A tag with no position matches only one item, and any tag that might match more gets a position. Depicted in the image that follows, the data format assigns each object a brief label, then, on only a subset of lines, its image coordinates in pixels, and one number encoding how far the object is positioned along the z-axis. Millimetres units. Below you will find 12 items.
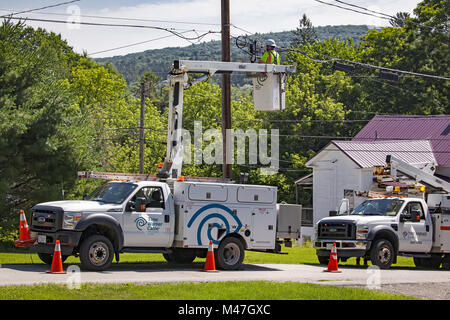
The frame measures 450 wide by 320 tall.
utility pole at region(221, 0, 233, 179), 23969
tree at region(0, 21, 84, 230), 25516
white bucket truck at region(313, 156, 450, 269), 20875
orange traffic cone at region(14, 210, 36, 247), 16984
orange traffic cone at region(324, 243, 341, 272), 18781
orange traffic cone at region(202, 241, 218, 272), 17672
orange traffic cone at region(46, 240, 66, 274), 15414
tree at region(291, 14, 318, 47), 102425
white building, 43906
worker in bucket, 20838
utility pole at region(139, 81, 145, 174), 39000
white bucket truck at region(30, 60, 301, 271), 16531
